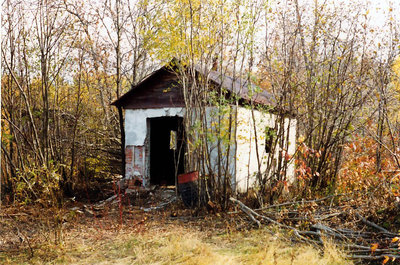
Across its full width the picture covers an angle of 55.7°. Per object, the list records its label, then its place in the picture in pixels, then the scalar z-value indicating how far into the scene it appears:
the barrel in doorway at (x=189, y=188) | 8.22
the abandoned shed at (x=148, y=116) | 10.90
